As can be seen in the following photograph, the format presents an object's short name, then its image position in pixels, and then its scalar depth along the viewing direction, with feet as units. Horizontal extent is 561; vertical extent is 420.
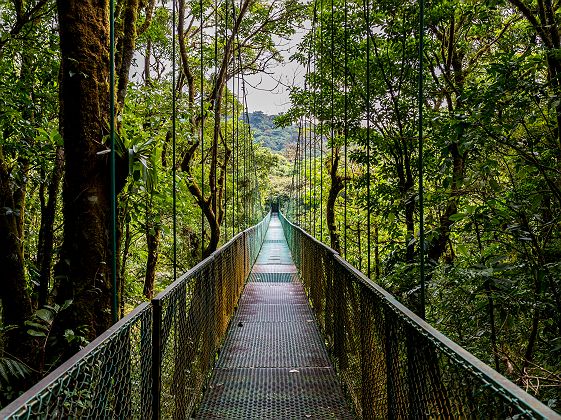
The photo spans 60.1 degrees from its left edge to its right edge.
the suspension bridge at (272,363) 3.15
